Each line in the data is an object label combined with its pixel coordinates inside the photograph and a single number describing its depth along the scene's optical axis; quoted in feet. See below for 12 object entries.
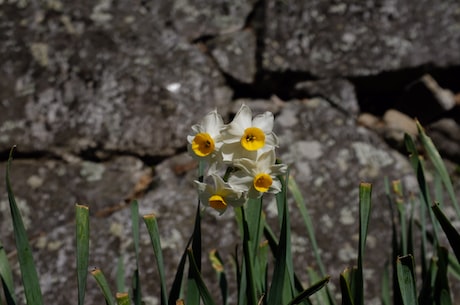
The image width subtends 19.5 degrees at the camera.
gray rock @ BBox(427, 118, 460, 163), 4.91
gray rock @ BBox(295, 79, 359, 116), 5.06
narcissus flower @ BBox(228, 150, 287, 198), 2.99
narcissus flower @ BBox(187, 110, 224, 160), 3.01
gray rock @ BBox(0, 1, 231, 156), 4.84
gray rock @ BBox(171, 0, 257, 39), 5.31
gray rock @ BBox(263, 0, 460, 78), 5.05
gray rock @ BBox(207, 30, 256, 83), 5.16
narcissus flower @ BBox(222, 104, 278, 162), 2.99
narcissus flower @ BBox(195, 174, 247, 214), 3.00
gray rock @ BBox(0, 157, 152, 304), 4.35
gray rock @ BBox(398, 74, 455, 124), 5.11
